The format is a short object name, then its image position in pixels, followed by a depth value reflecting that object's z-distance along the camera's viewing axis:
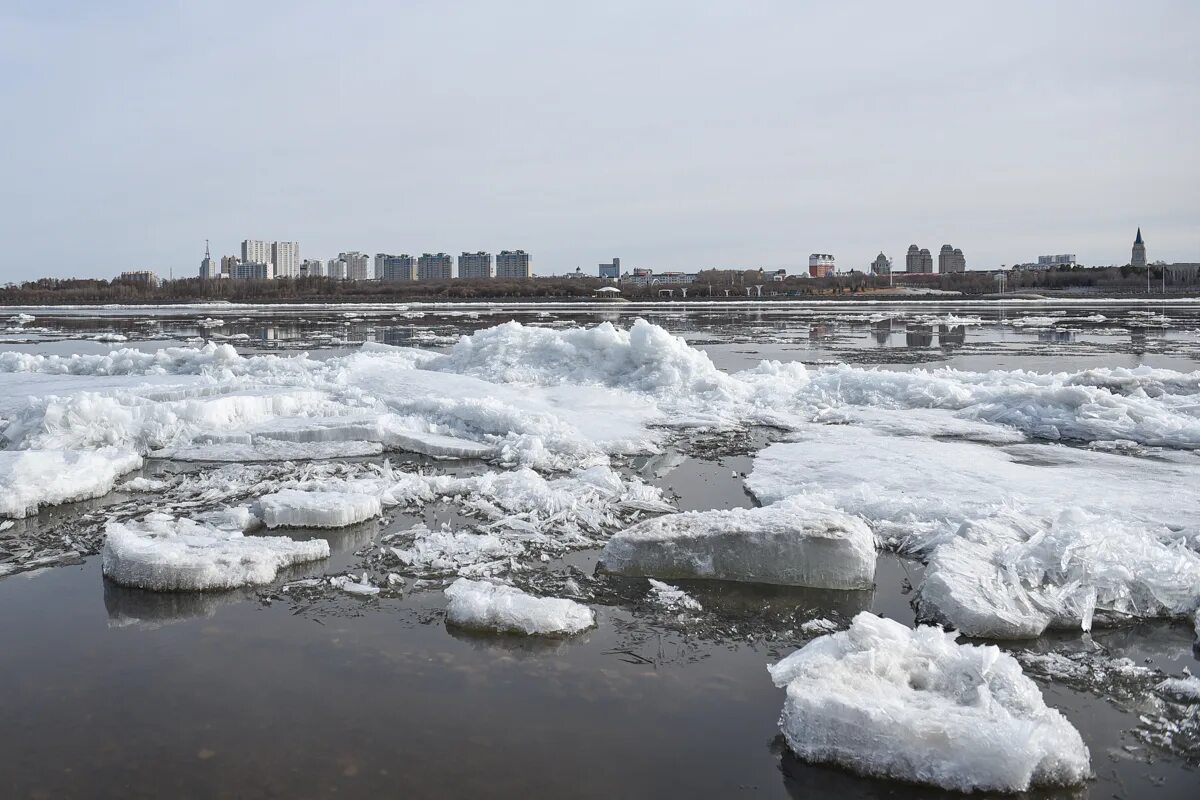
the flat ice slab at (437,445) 9.45
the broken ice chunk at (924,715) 3.40
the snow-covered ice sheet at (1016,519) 5.04
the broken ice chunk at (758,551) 5.47
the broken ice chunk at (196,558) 5.46
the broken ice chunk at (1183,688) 4.09
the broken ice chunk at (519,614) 4.82
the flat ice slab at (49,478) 7.00
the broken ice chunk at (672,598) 5.18
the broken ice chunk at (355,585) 5.40
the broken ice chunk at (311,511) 6.66
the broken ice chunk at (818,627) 4.84
